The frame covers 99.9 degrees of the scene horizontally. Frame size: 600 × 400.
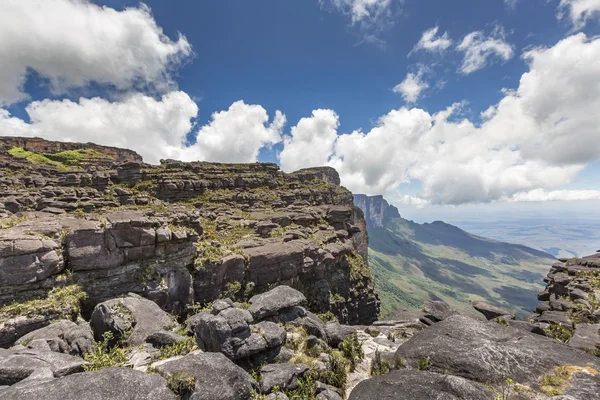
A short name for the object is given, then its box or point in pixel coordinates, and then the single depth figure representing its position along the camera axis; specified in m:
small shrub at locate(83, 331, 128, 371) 11.56
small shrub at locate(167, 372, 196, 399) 8.59
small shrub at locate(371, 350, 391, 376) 12.51
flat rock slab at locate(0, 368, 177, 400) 7.34
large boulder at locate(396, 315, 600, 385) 10.50
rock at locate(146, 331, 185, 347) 14.82
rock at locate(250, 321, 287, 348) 13.27
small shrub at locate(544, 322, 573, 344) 17.88
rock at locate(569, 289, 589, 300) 27.07
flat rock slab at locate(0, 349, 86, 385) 9.52
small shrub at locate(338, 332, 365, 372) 14.67
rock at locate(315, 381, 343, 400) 10.48
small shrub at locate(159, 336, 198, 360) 13.53
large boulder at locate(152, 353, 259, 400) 9.04
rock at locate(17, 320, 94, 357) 13.94
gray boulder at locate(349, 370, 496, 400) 8.61
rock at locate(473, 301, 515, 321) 27.73
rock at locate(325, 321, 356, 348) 17.12
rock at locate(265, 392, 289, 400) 9.82
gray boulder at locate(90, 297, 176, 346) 16.69
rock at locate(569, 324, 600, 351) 14.63
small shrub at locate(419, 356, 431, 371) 11.21
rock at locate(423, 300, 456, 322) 24.64
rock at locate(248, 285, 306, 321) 17.92
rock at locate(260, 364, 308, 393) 10.73
